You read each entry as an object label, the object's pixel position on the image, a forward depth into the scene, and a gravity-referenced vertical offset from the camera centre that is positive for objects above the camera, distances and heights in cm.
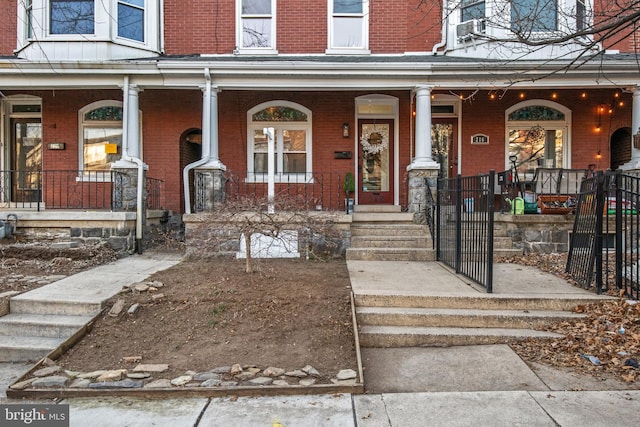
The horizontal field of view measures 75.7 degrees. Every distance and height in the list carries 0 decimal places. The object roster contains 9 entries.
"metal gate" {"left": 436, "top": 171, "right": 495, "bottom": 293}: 511 -32
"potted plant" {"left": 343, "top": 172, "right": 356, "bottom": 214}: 934 +40
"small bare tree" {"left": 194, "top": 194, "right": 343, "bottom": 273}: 557 -35
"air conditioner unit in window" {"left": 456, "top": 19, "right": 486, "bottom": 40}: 934 +406
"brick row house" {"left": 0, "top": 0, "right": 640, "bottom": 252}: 1002 +212
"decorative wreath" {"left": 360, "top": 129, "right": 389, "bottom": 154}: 1045 +151
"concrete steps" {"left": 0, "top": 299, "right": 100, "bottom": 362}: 438 -143
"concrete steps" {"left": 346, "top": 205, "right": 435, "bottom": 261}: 732 -67
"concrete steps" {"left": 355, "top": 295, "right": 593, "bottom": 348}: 433 -128
